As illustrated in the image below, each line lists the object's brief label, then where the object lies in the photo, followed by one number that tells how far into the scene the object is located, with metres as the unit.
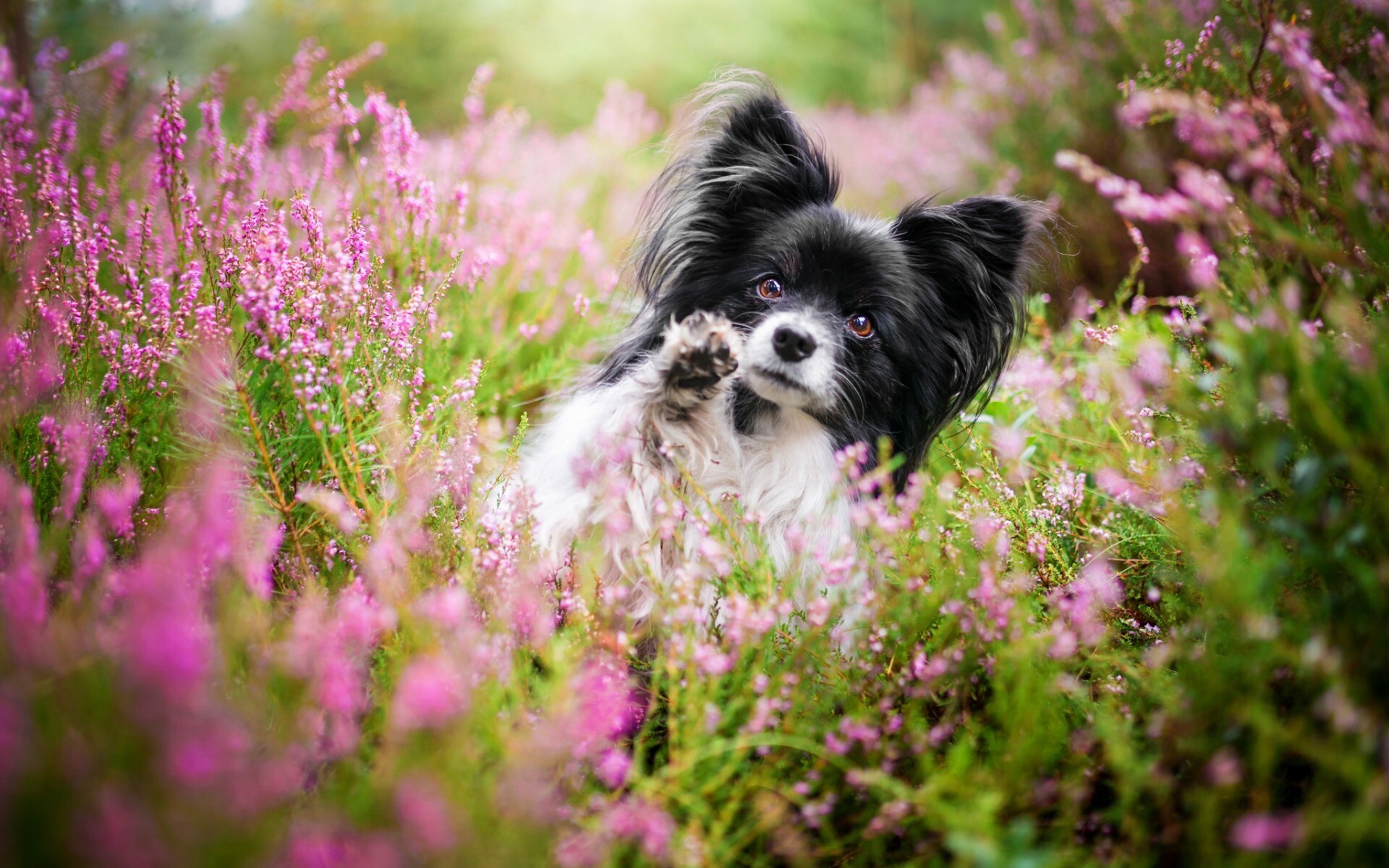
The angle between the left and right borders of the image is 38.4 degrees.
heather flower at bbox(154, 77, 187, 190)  0.88
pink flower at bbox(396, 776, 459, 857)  0.56
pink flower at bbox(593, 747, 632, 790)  0.76
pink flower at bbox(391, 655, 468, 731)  0.60
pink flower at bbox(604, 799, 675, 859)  0.73
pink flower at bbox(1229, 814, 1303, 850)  0.60
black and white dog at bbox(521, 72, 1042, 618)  0.91
